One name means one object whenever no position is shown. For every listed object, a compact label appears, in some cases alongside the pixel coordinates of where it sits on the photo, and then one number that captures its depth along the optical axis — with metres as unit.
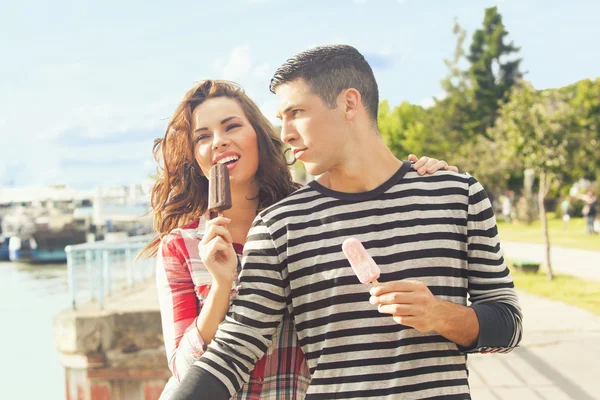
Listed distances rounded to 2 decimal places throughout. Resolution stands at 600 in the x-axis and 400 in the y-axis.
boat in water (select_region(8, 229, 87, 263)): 64.19
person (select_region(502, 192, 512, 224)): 38.41
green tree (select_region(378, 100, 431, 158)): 55.31
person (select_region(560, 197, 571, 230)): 30.11
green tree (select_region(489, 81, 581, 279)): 14.16
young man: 1.97
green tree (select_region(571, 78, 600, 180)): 40.44
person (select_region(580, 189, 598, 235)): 25.64
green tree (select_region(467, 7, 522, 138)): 51.53
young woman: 2.21
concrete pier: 7.80
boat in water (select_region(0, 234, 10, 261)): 65.25
